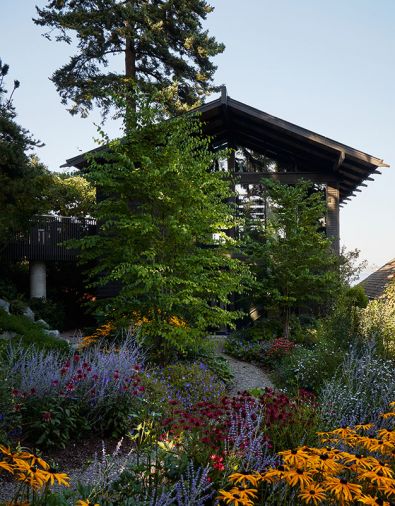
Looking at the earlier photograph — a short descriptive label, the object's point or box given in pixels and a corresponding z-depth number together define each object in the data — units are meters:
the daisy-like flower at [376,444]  3.37
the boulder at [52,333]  12.15
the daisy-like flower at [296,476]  2.76
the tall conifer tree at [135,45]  19.73
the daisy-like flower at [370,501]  2.58
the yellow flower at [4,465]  2.59
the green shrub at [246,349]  13.38
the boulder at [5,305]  13.53
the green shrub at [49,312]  16.23
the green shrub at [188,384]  7.64
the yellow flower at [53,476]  2.62
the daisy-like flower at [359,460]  3.03
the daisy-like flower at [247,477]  2.79
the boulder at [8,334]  10.80
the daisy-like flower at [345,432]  3.63
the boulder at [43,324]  13.85
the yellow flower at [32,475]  2.60
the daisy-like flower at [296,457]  2.94
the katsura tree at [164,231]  10.25
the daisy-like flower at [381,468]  2.97
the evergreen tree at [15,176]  14.17
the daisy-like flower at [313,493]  2.74
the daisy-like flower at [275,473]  2.87
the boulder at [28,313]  14.69
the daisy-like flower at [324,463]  2.90
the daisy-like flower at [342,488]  2.65
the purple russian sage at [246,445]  3.79
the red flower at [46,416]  5.26
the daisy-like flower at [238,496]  2.55
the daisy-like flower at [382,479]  2.80
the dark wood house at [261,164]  16.80
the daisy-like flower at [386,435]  3.67
